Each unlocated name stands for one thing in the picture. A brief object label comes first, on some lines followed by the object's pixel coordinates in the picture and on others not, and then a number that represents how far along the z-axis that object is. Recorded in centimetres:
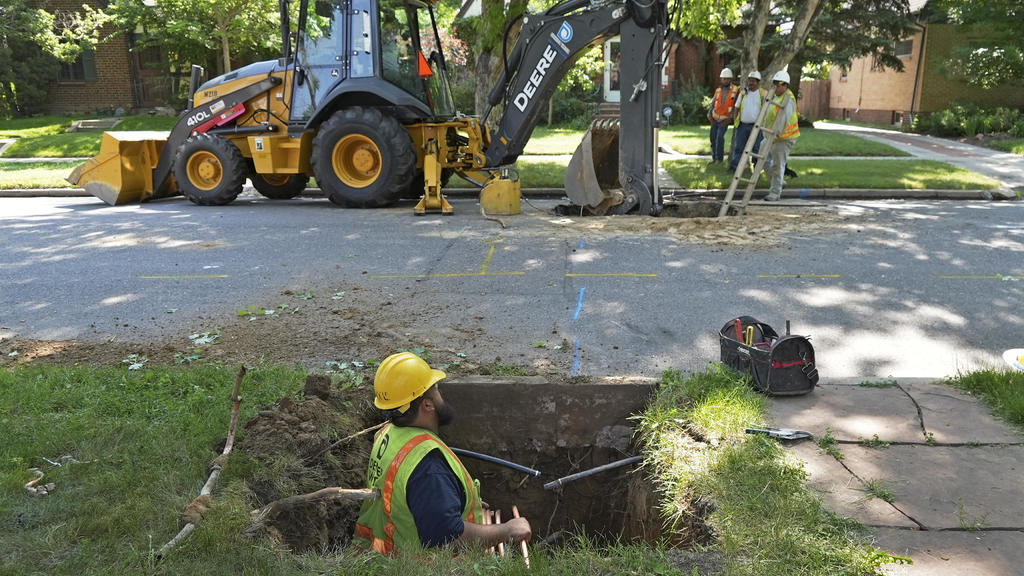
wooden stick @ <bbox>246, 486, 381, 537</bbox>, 336
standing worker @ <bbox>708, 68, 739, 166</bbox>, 1568
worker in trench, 324
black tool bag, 470
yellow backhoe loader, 1095
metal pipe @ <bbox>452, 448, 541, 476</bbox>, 414
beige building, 2727
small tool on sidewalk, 414
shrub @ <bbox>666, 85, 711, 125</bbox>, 3028
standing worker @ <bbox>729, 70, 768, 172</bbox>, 1427
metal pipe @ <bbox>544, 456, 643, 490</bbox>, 399
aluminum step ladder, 1058
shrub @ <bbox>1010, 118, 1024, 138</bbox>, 2230
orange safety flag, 1259
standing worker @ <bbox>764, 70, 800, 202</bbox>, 1257
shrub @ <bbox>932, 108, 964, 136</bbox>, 2458
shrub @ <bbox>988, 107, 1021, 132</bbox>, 2327
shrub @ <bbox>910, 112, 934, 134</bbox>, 2688
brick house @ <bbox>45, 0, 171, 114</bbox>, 2920
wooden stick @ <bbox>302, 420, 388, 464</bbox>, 402
